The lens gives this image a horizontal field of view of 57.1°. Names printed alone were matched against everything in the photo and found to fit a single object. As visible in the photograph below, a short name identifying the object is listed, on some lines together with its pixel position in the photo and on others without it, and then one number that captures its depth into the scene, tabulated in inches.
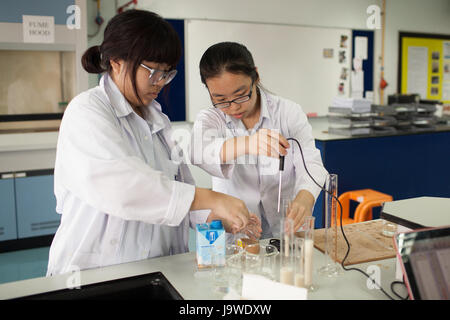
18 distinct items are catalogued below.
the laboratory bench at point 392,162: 128.5
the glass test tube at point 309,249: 41.0
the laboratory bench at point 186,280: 40.8
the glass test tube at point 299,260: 40.3
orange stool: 118.2
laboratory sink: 40.5
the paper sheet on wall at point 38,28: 120.3
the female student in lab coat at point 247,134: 56.8
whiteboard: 168.1
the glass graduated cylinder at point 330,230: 46.1
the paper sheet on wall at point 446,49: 233.2
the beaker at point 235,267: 41.5
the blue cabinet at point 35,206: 124.3
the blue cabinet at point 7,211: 121.9
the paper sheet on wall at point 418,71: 222.8
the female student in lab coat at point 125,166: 40.1
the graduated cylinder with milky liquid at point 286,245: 41.3
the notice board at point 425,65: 219.9
